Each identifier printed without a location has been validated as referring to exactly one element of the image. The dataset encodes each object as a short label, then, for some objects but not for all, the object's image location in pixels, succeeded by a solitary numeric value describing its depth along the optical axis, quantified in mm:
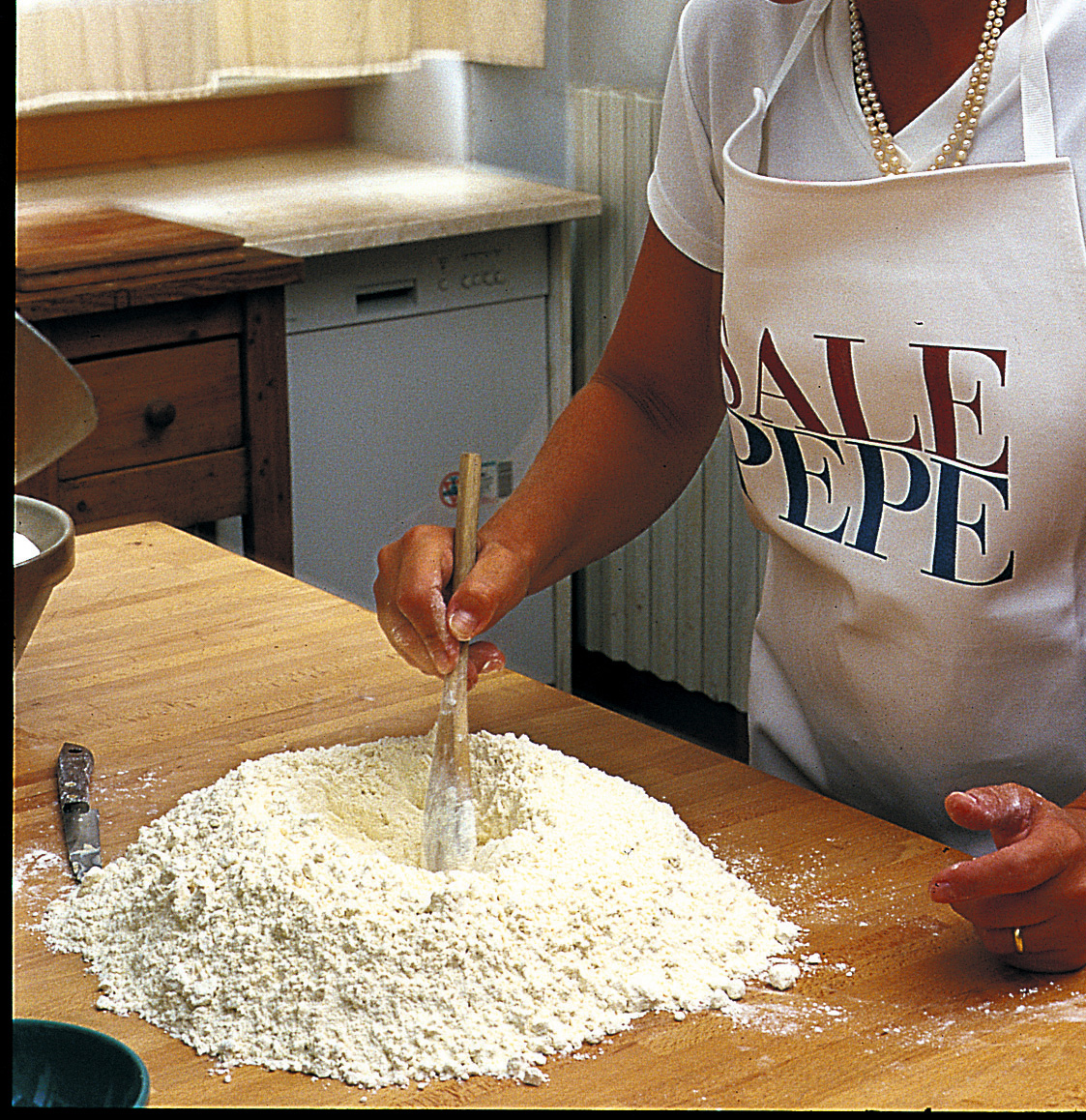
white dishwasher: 4553
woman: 2447
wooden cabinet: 4240
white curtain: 4576
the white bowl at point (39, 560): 2610
